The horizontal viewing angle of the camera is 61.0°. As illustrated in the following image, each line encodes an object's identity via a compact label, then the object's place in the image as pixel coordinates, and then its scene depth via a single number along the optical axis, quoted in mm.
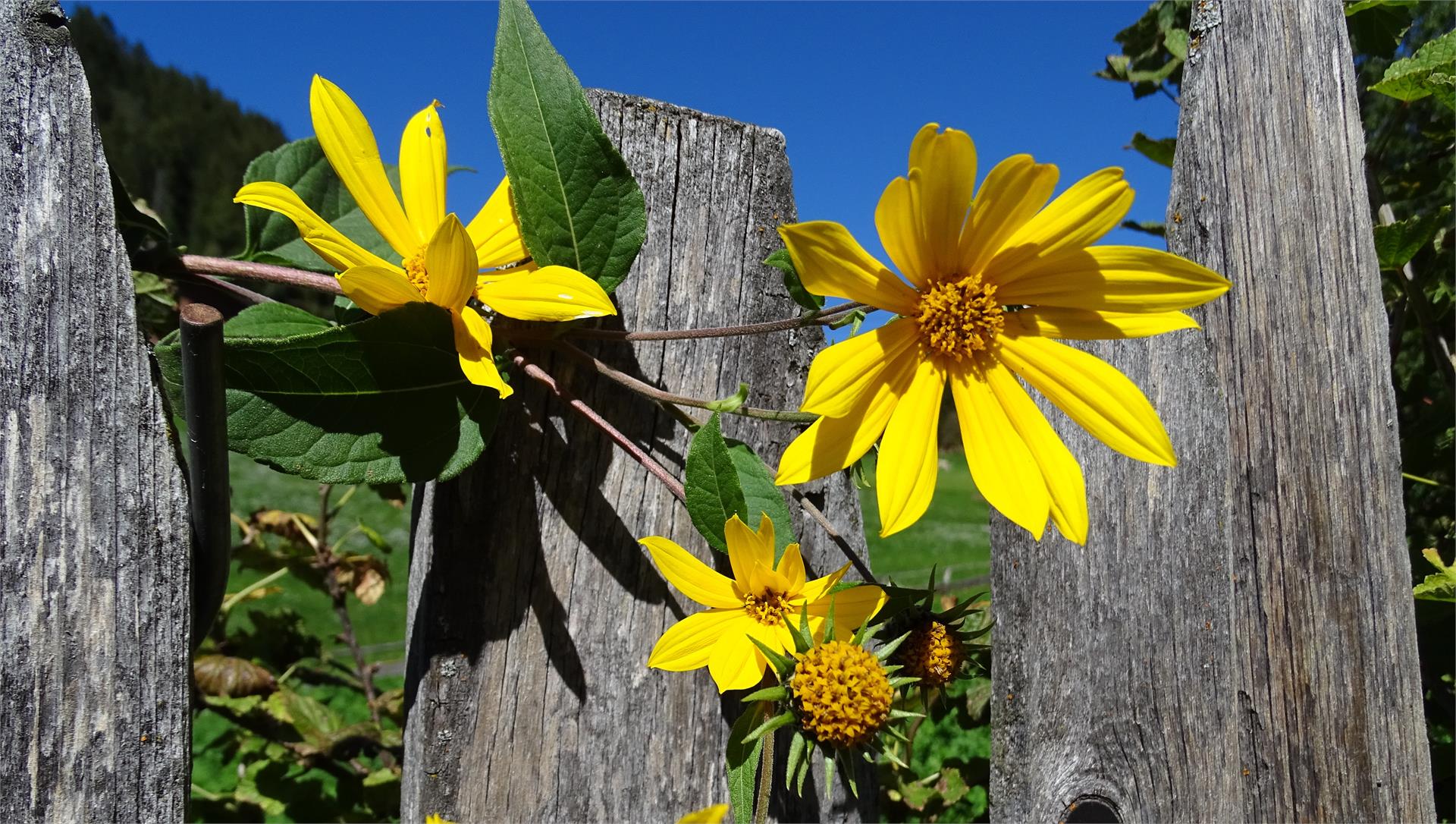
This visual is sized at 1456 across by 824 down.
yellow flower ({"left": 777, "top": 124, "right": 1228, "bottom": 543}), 216
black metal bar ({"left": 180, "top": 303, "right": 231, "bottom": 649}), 226
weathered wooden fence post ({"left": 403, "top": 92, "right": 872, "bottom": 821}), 285
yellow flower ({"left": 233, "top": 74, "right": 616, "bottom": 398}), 238
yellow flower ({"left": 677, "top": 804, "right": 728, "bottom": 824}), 208
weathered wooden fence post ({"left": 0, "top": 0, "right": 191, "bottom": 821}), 235
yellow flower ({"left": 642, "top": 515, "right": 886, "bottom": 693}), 249
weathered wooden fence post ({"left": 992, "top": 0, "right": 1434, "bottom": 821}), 290
